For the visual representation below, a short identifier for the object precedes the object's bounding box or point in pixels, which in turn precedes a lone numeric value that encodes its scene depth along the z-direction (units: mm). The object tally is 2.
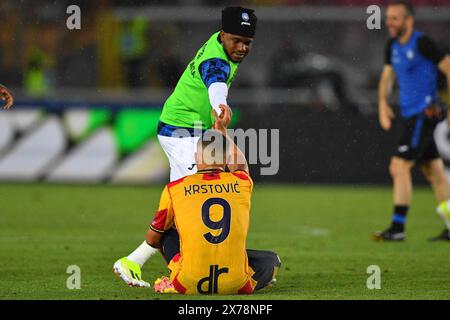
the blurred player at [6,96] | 19156
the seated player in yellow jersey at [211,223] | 16469
